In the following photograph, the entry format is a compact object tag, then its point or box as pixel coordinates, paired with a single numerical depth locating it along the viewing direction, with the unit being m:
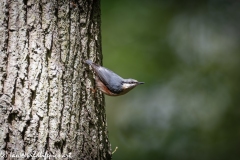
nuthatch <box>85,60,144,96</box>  5.98
